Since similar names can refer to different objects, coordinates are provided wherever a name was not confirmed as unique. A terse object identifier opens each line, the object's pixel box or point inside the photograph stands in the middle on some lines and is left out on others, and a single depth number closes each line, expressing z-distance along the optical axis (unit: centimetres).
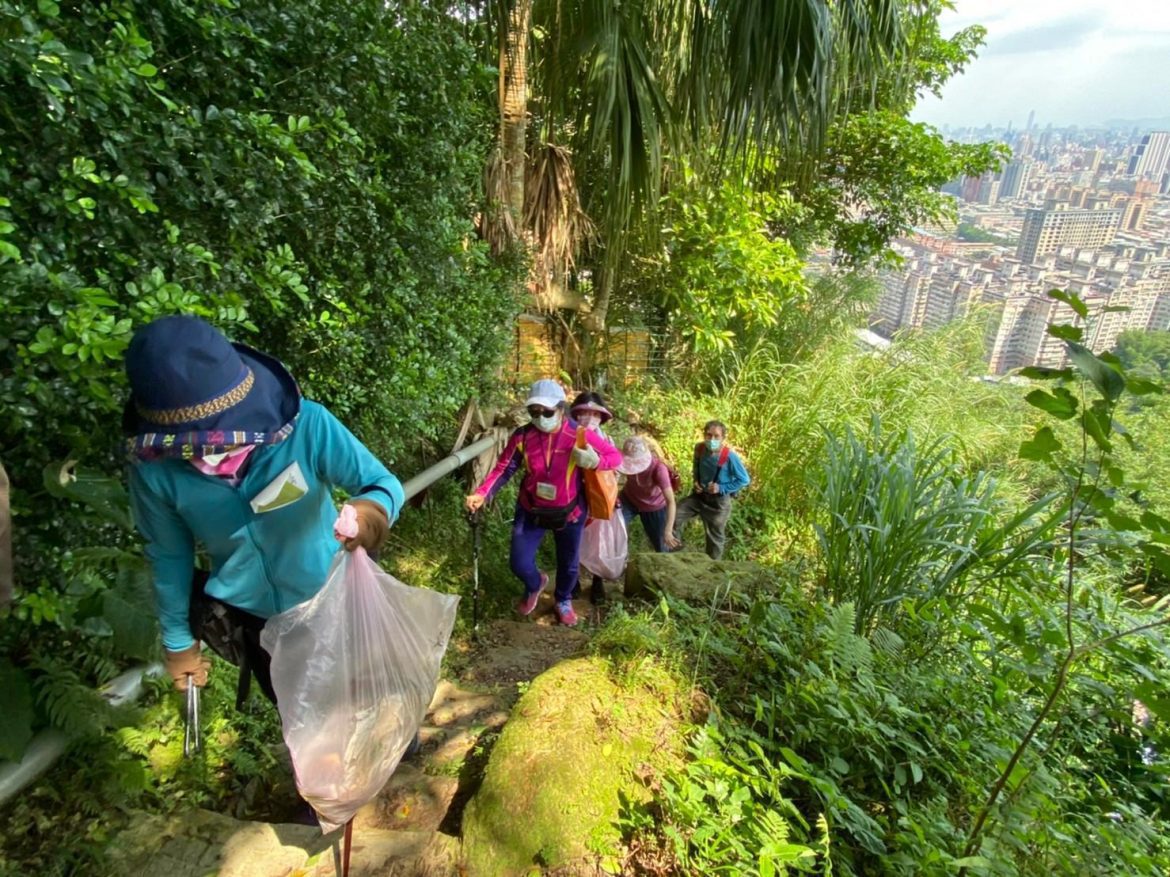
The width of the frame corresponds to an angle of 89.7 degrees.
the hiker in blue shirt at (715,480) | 392
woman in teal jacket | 125
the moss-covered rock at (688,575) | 290
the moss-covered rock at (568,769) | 153
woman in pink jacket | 303
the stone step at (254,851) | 157
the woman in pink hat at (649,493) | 376
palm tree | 304
